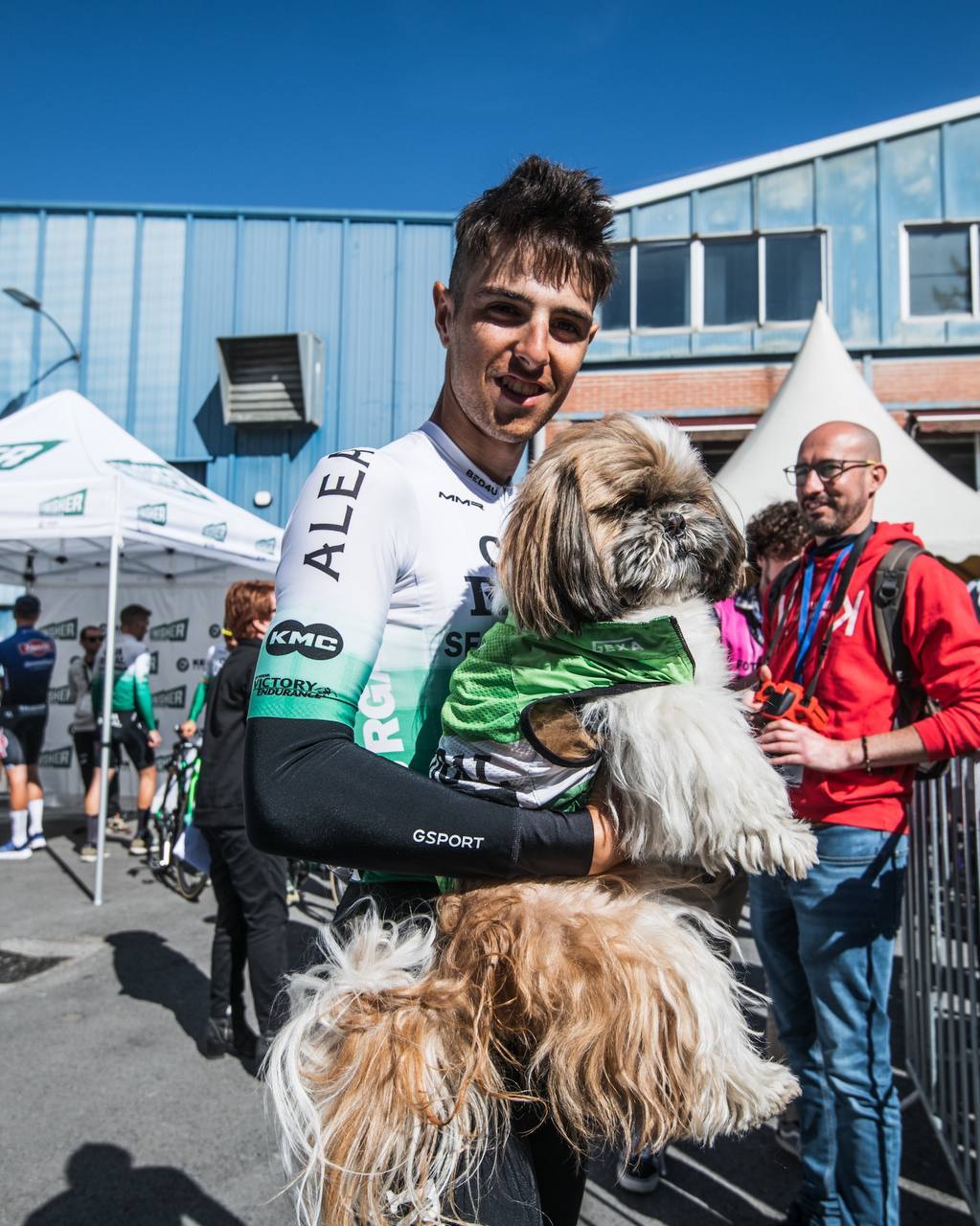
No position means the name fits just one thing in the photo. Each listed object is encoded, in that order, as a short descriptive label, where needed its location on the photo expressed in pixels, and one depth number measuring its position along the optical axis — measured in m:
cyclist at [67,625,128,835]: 9.47
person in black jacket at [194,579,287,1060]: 4.64
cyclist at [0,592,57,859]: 8.77
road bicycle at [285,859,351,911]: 7.12
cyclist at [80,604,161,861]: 9.30
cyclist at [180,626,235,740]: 7.96
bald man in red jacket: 2.68
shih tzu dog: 1.22
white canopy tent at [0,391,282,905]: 7.19
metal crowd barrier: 2.99
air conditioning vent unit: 13.91
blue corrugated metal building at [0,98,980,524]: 14.00
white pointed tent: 7.01
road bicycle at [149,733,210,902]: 7.54
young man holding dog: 1.18
